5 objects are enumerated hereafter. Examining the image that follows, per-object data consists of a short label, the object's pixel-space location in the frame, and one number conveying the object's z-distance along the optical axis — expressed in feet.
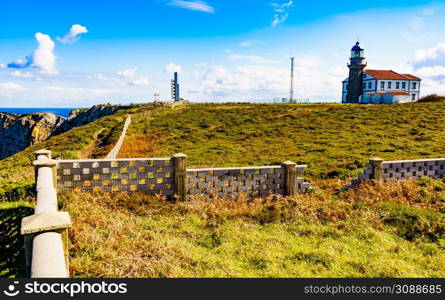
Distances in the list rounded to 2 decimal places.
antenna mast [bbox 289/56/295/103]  226.79
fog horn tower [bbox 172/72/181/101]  236.63
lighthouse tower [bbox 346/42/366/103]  205.05
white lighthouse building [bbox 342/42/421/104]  202.80
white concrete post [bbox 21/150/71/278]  10.33
